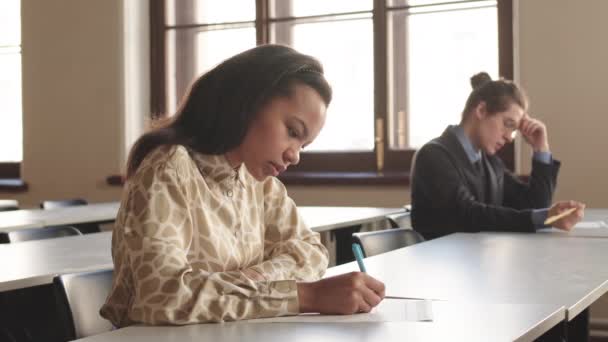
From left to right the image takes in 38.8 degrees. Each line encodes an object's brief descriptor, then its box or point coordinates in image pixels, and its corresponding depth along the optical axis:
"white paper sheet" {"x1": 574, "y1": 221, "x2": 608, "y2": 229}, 3.14
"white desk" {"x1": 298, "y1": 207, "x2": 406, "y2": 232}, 3.72
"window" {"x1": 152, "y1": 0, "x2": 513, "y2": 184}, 5.17
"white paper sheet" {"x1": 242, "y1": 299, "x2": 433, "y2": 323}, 1.42
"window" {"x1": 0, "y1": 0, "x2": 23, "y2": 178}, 6.73
